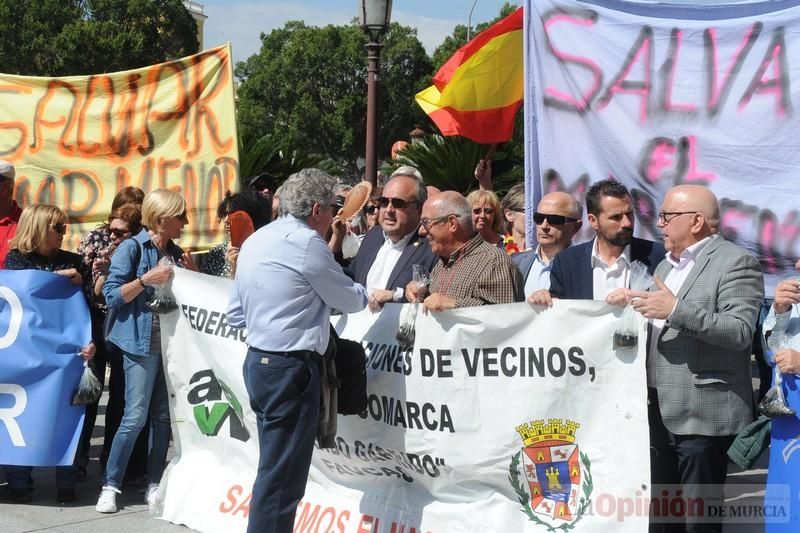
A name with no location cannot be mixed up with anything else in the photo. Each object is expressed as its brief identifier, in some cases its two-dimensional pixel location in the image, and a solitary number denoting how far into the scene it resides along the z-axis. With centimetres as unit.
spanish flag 725
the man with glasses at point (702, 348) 415
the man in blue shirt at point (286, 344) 440
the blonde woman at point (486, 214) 645
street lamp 1055
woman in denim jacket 576
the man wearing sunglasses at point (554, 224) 537
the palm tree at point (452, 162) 1364
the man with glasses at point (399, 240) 537
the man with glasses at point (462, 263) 471
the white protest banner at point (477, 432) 429
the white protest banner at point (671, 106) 502
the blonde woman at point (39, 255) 597
